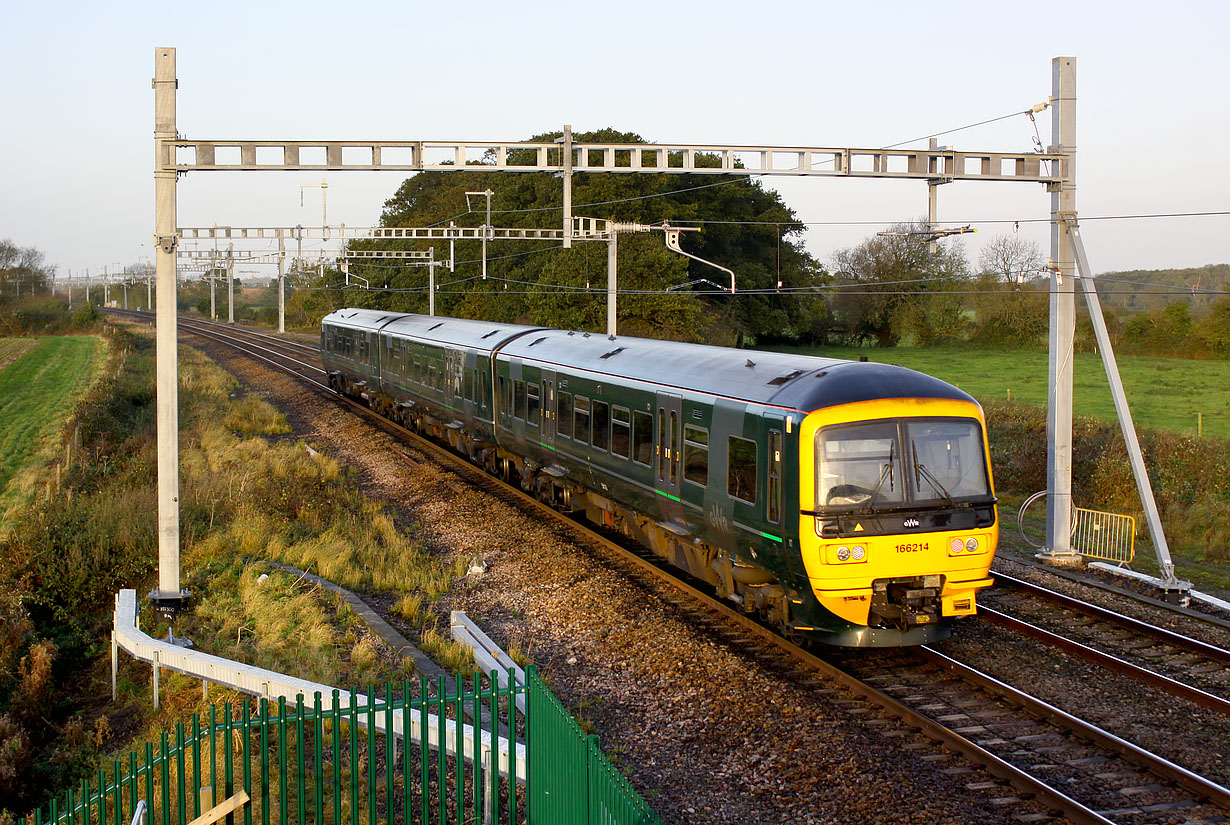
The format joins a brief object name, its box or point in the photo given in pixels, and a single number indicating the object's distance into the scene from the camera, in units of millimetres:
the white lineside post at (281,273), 50484
